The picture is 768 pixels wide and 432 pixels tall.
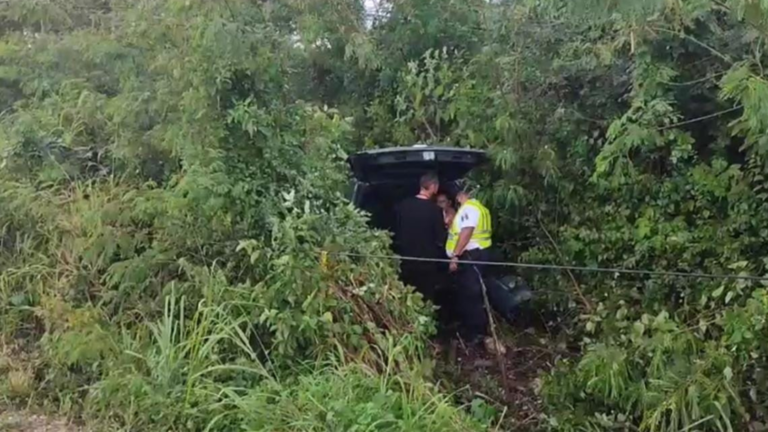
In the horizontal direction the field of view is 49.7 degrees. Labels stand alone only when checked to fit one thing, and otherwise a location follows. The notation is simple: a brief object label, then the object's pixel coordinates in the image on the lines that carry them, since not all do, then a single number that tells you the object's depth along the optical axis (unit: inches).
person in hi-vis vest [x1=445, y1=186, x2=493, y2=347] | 271.9
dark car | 264.4
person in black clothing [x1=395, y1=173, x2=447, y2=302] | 273.3
